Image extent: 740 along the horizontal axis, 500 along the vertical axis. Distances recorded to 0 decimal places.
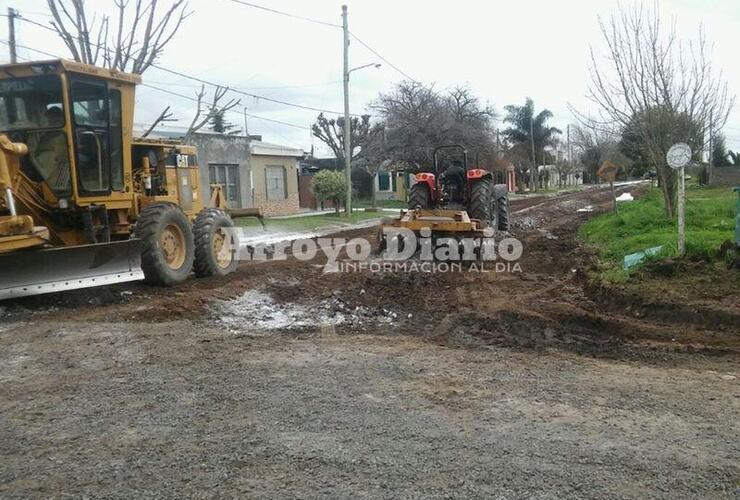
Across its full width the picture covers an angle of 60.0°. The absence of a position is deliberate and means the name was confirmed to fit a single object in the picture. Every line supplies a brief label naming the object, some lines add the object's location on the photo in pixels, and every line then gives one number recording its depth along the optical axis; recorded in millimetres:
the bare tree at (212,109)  19211
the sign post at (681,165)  10562
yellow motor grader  8062
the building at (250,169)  28422
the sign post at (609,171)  23875
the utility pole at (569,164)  88719
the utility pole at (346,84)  28359
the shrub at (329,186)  30531
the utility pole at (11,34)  17578
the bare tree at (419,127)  35219
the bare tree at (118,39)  16047
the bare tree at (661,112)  16047
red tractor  13961
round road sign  11203
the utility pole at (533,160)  63406
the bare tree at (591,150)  78750
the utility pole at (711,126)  16902
